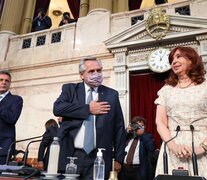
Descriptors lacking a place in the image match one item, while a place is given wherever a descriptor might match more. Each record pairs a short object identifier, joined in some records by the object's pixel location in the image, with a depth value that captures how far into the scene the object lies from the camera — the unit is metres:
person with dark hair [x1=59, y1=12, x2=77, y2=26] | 6.96
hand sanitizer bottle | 1.32
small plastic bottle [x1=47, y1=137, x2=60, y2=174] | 1.28
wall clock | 4.87
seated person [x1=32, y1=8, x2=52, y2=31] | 7.22
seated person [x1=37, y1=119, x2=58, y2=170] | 3.12
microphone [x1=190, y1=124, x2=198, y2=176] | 1.09
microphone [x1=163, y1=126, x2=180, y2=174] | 1.13
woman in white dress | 1.36
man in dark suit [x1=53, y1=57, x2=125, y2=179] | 1.60
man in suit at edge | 2.05
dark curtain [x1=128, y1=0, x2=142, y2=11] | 7.63
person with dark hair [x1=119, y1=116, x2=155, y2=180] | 3.12
